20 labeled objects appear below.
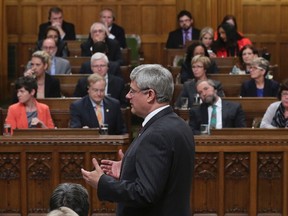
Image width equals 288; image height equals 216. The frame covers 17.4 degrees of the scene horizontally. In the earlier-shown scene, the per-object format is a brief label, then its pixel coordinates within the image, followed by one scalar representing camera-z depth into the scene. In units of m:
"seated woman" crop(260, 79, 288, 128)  8.70
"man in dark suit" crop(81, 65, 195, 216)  4.54
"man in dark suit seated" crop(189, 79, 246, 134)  8.88
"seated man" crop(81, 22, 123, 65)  12.53
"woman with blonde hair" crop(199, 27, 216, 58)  13.10
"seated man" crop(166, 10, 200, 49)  14.41
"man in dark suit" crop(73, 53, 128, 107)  10.53
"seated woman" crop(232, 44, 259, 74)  12.00
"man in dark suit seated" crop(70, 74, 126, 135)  8.92
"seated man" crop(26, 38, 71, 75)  11.75
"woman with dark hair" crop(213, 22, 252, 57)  13.33
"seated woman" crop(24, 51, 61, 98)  10.43
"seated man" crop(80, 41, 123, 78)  11.65
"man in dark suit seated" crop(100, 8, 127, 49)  14.18
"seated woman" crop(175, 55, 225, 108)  10.20
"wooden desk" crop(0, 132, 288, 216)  7.39
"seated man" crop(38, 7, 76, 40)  14.05
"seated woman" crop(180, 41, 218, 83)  11.56
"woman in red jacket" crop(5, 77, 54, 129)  8.89
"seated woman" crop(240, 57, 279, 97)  10.57
